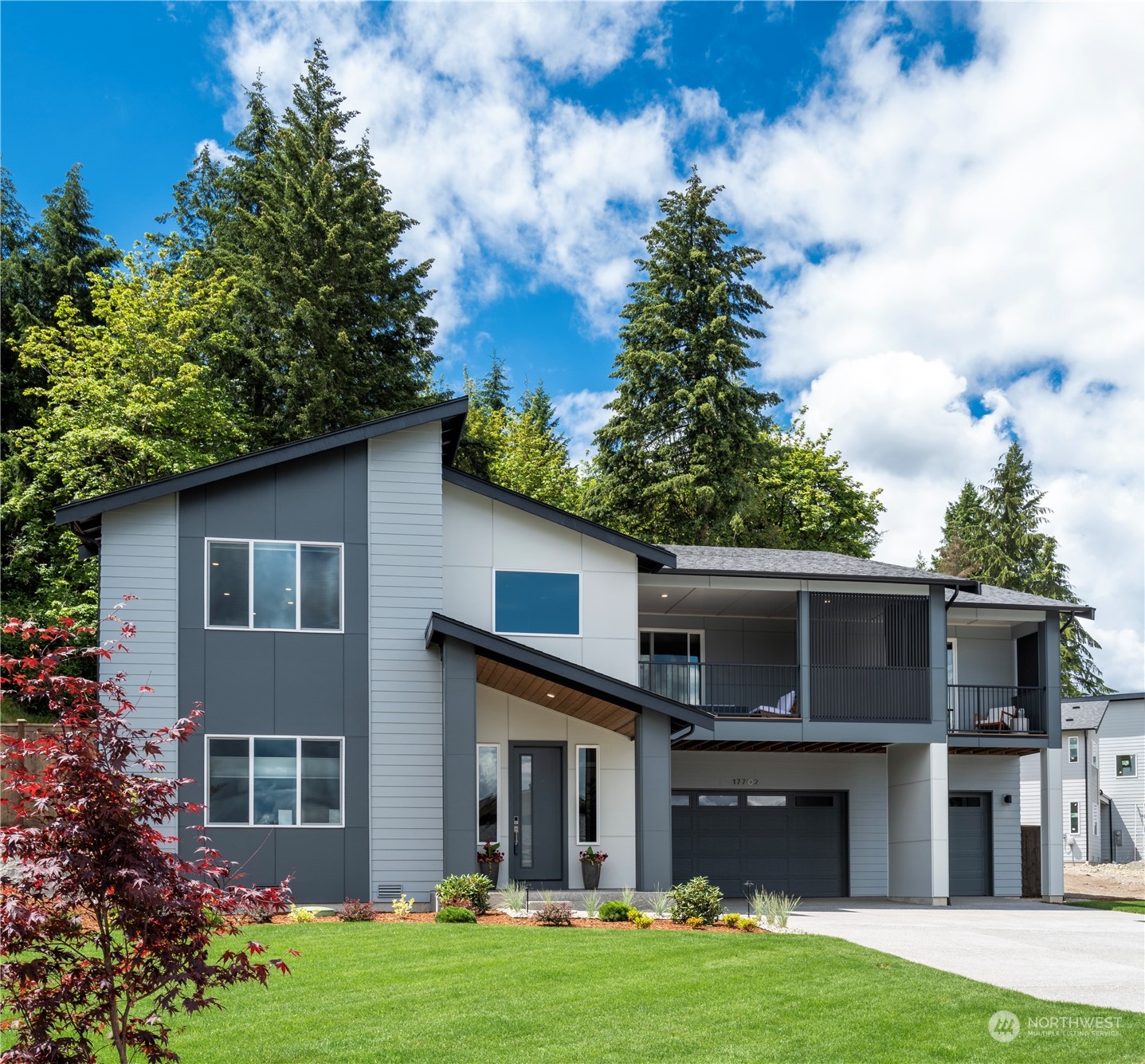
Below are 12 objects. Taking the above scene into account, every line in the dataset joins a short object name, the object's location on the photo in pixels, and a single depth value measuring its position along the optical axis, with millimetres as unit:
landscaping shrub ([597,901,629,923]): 15297
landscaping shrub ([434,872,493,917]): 15727
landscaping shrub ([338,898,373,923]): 15242
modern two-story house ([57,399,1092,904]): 17797
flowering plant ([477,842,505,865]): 19375
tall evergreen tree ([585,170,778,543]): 34469
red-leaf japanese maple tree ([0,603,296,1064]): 6105
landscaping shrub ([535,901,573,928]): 14609
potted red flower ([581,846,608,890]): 19548
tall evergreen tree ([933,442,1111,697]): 55656
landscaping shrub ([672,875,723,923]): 15352
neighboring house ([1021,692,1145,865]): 43281
